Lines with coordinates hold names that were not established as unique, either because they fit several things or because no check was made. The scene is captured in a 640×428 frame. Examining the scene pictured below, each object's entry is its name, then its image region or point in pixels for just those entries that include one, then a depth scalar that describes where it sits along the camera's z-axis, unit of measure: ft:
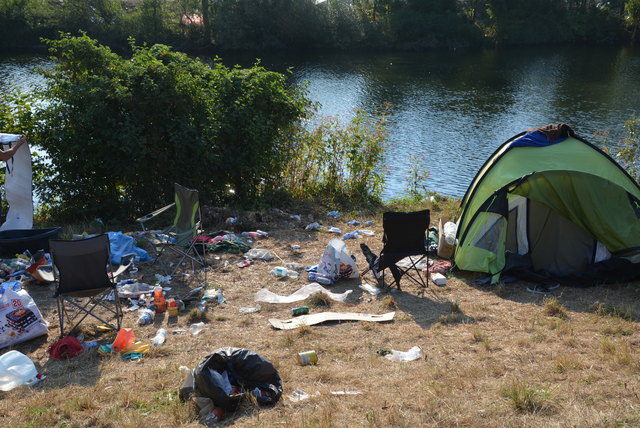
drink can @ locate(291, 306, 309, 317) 21.67
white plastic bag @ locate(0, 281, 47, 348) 18.97
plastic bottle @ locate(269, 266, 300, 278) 25.41
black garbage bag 14.52
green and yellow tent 24.95
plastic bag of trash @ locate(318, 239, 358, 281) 24.73
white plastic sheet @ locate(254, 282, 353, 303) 22.98
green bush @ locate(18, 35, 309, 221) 31.09
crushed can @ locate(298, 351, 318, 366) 17.51
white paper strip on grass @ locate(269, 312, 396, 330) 20.59
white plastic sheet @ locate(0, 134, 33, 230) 28.12
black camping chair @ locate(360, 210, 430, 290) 23.86
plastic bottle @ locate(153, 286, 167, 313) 21.75
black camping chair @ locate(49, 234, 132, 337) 19.53
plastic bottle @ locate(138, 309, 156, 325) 20.77
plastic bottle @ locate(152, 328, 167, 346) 19.24
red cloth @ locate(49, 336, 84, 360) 18.22
